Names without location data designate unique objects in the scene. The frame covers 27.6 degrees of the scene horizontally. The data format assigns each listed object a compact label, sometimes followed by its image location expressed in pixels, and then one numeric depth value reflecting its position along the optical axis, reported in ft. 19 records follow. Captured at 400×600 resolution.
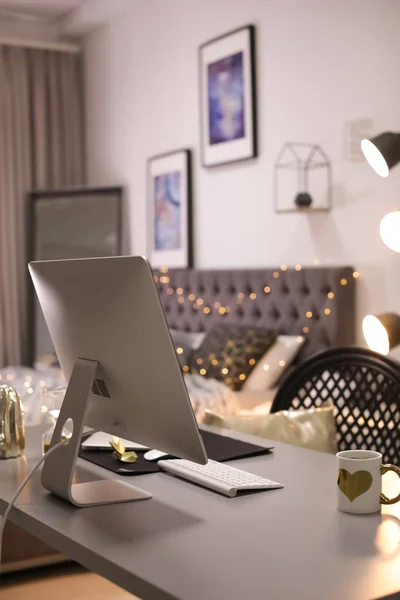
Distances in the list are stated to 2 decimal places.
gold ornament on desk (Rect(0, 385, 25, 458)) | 5.85
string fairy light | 12.26
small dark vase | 12.55
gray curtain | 19.62
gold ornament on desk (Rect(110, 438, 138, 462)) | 5.62
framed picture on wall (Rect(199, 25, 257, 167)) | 14.23
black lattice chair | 6.56
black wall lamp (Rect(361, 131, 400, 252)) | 6.00
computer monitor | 4.34
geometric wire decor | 12.66
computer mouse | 5.66
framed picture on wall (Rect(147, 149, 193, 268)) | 16.16
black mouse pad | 5.41
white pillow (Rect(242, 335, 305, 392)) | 12.48
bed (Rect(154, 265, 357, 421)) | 12.06
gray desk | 3.38
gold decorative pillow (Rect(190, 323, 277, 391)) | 12.67
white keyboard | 4.82
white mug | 4.37
